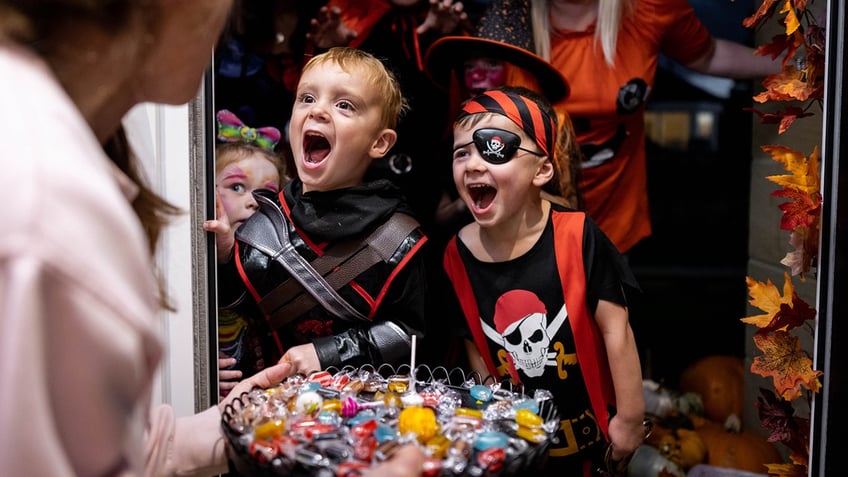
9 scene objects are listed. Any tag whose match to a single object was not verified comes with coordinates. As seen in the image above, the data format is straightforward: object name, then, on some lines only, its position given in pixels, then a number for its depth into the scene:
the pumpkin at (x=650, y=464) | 2.29
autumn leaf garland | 1.78
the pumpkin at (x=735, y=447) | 2.25
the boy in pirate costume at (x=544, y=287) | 1.84
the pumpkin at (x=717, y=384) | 2.46
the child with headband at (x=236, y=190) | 1.97
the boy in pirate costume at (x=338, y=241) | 1.87
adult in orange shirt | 2.18
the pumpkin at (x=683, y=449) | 2.33
